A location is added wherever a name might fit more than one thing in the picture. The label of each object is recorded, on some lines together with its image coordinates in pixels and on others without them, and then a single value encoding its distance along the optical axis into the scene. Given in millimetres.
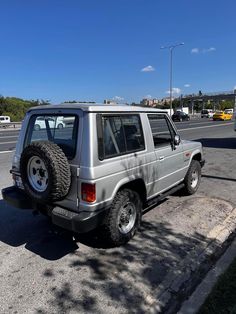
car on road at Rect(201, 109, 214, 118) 46912
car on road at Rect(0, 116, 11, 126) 39640
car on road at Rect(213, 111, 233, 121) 36618
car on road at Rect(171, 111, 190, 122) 36453
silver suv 2771
